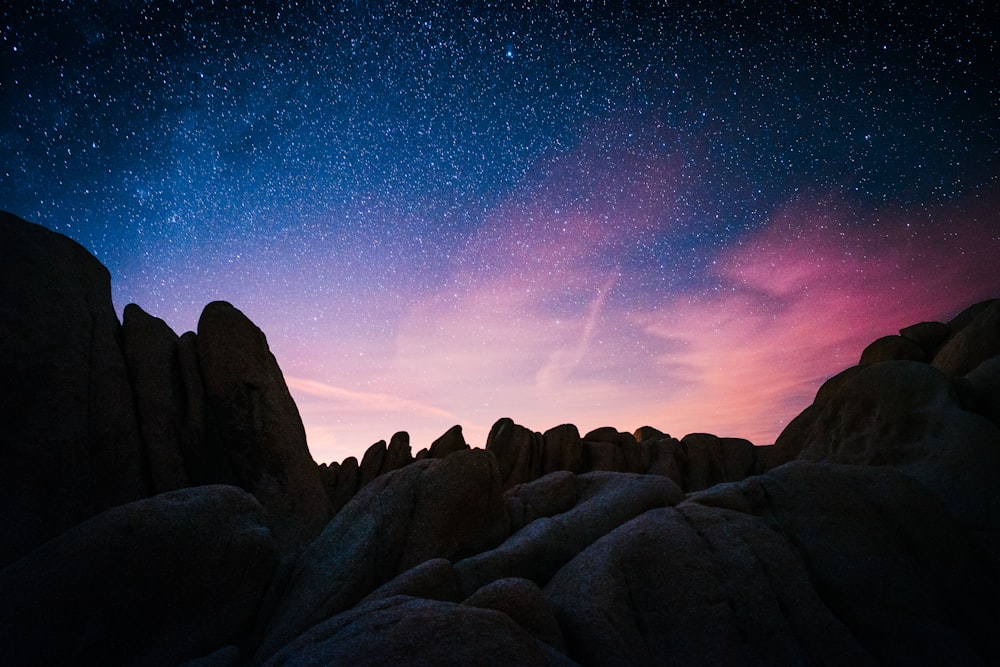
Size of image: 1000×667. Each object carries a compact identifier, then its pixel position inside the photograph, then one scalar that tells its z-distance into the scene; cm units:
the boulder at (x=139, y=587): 614
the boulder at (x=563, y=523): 852
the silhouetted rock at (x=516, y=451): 3356
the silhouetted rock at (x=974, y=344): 1500
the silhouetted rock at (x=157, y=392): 1146
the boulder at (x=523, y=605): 604
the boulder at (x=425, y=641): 452
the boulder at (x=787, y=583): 651
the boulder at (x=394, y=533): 817
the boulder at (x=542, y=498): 1220
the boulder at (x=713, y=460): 3350
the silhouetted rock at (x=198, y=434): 1222
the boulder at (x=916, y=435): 1002
